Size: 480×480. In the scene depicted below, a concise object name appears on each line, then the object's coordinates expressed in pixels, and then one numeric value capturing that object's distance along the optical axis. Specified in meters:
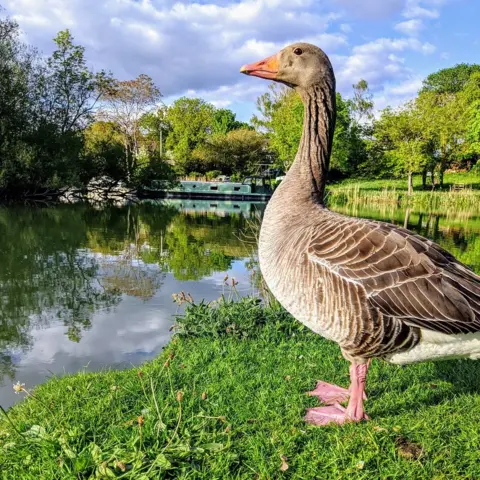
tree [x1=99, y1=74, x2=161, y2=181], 39.46
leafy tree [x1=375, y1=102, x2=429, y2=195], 38.09
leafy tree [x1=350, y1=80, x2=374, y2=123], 48.49
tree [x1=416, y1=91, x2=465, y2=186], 38.34
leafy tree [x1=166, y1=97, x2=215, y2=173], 53.91
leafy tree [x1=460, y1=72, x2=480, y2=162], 34.59
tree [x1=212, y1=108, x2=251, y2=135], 66.44
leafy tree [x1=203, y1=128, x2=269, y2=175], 54.06
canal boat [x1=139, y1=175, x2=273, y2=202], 39.94
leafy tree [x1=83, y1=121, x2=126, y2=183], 36.31
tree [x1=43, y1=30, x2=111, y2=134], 32.94
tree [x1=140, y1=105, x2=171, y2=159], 49.62
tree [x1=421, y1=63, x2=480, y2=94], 61.94
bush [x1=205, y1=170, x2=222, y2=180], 55.01
